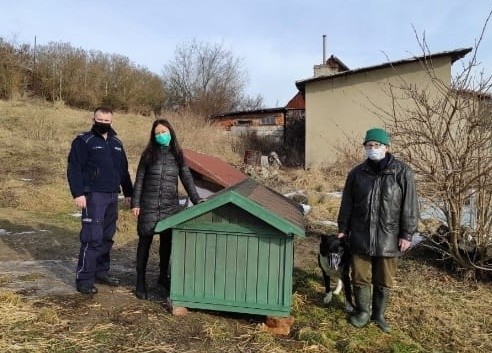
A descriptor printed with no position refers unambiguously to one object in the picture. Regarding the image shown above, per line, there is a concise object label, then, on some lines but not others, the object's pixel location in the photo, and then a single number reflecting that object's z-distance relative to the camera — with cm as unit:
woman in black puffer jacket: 453
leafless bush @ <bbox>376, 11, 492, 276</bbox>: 528
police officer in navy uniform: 467
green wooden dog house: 391
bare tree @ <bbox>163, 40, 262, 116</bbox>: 3681
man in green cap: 396
